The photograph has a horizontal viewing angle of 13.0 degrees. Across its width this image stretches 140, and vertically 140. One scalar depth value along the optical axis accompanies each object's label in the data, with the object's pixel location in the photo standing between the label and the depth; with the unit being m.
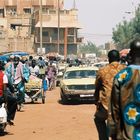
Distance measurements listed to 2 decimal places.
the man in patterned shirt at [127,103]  5.20
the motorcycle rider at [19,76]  18.83
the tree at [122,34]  116.81
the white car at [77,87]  21.67
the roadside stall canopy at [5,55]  33.94
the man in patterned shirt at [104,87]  8.09
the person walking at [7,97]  12.61
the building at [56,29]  81.94
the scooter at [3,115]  12.52
